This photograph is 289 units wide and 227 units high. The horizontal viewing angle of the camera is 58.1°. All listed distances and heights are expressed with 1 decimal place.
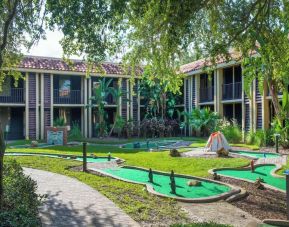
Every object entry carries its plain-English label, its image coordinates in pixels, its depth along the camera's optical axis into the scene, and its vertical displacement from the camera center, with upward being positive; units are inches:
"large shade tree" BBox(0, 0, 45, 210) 202.2 +87.9
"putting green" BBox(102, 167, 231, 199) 263.4 -72.8
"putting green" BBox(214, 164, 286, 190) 304.2 -72.0
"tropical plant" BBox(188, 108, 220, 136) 691.7 +1.5
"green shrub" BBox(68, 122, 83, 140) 745.8 -40.9
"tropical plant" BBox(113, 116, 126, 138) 775.5 -11.1
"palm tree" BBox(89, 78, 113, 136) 777.4 +65.6
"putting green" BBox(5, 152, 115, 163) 447.7 -66.9
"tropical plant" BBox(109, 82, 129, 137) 777.2 +26.0
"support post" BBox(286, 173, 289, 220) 196.3 -49.9
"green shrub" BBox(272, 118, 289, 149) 506.7 -26.8
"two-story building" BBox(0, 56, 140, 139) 773.6 +65.6
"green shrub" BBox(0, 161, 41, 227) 129.7 -49.3
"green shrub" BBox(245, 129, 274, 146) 548.6 -39.4
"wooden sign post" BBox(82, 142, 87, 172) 352.5 -55.9
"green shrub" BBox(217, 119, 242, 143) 620.5 -30.2
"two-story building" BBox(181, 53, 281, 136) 642.6 +65.0
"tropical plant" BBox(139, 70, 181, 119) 819.3 +62.4
